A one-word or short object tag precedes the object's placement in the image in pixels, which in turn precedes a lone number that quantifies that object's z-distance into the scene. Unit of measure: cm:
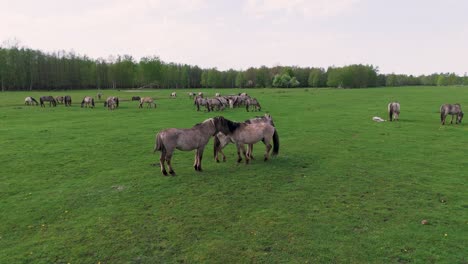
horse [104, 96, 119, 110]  3416
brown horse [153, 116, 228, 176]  962
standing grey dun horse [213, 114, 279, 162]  1124
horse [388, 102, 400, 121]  2355
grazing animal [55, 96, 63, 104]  4045
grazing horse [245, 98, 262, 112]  3177
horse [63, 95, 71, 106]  3892
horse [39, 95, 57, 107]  3800
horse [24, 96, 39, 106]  3991
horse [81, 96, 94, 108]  3703
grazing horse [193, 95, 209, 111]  3233
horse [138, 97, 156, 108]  3645
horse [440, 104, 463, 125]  2131
